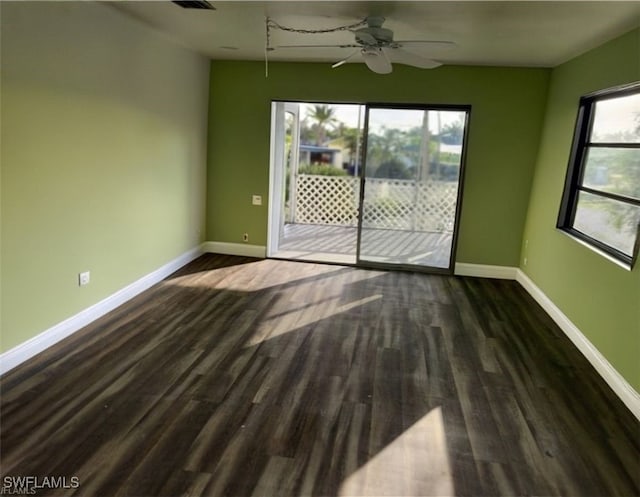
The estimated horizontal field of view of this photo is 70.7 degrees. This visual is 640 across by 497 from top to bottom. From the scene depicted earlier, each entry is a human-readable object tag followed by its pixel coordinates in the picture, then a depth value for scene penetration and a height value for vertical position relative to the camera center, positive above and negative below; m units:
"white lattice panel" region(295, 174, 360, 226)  8.51 -0.82
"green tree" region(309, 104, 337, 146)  12.34 +0.98
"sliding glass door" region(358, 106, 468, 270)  5.40 -0.30
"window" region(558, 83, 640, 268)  3.25 -0.02
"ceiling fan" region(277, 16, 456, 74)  3.26 +0.82
